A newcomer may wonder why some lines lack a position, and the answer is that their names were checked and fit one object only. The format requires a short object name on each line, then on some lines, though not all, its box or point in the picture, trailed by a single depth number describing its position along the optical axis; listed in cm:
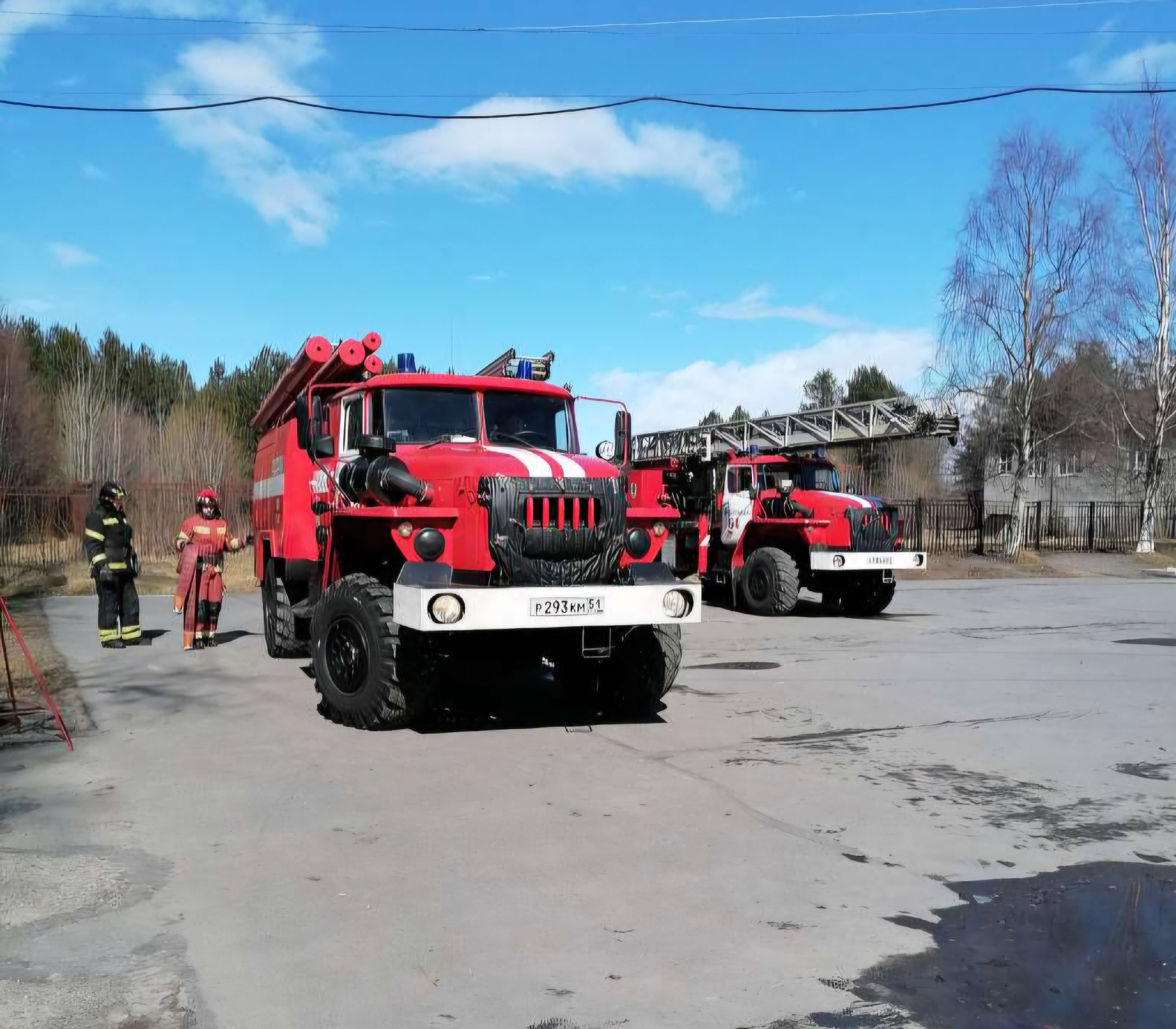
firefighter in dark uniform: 1183
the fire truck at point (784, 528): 1551
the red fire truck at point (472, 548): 682
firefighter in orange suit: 1165
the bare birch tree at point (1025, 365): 2878
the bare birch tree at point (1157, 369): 3080
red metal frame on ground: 700
